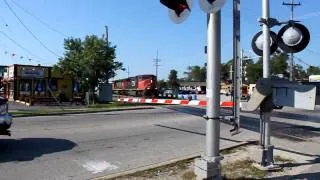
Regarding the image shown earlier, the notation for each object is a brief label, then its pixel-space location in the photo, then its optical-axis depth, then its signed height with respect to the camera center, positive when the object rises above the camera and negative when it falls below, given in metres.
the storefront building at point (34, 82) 46.28 +1.34
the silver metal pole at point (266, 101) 9.23 -0.07
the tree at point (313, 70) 147.98 +8.29
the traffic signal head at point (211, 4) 6.76 +1.28
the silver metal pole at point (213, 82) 7.12 +0.21
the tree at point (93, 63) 40.38 +2.71
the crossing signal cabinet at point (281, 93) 8.48 +0.07
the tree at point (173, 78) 154.05 +6.40
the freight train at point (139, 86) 59.84 +1.39
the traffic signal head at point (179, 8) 7.65 +1.40
